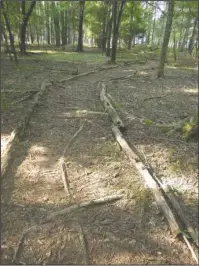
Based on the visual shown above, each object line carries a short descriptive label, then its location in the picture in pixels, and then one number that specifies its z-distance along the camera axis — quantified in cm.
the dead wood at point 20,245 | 283
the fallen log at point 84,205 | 342
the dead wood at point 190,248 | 283
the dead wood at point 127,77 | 1267
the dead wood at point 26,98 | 767
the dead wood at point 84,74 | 1157
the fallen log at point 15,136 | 437
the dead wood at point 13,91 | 869
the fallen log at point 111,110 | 620
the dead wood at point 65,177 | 398
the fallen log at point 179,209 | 308
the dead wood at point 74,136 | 519
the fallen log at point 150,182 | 322
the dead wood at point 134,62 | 1826
